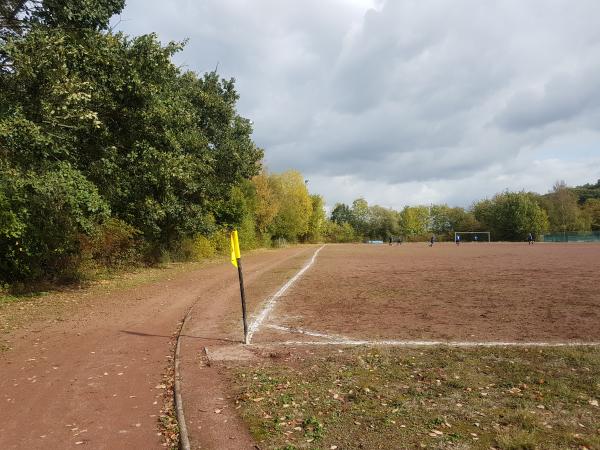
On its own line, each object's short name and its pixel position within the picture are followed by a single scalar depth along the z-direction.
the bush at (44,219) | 12.67
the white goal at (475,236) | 113.84
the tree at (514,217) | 103.94
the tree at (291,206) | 71.94
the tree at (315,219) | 105.62
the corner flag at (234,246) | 8.43
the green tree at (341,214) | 158.50
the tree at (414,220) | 148.12
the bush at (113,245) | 18.53
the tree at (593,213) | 107.06
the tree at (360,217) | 149.88
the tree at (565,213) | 106.62
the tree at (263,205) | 57.98
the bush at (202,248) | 33.00
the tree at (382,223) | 144.12
